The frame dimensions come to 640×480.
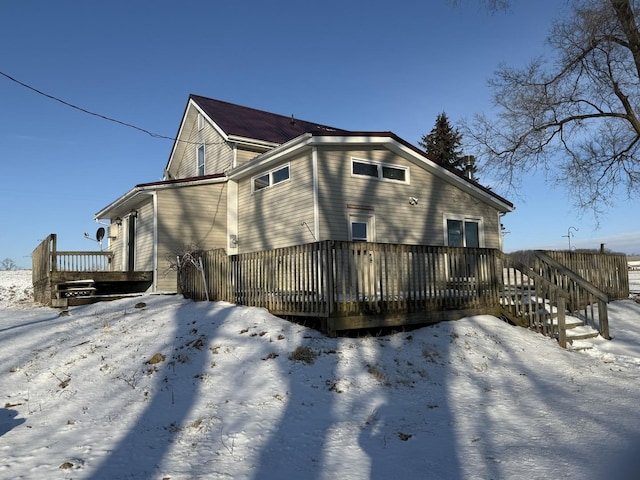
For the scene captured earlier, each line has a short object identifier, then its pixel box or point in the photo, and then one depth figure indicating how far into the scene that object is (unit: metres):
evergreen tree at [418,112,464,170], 39.81
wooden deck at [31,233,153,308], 14.34
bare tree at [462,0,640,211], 15.96
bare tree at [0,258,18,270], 56.69
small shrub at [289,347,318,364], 7.26
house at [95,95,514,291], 13.48
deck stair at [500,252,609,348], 9.95
